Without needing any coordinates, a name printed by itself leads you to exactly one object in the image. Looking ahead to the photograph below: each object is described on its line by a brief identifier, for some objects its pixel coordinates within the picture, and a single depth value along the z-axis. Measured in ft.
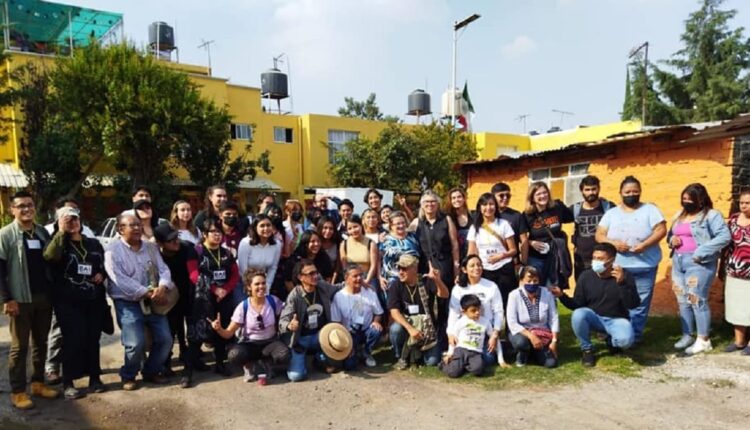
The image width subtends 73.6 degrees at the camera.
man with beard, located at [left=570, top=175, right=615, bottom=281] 19.26
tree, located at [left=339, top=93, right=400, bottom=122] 157.07
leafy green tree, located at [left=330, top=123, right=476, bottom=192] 74.64
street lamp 62.07
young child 16.60
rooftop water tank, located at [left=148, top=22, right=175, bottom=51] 82.79
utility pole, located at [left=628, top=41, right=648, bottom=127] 86.61
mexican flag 84.79
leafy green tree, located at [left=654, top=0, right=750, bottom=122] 86.84
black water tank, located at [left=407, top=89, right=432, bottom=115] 105.60
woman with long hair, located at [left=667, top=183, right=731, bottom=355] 17.57
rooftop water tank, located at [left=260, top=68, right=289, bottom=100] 90.48
